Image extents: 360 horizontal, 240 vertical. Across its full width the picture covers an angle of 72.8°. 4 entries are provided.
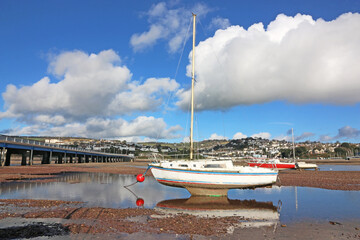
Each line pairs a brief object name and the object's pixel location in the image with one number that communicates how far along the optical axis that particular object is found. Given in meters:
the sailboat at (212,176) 23.16
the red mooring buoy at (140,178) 27.23
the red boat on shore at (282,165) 61.58
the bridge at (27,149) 62.97
